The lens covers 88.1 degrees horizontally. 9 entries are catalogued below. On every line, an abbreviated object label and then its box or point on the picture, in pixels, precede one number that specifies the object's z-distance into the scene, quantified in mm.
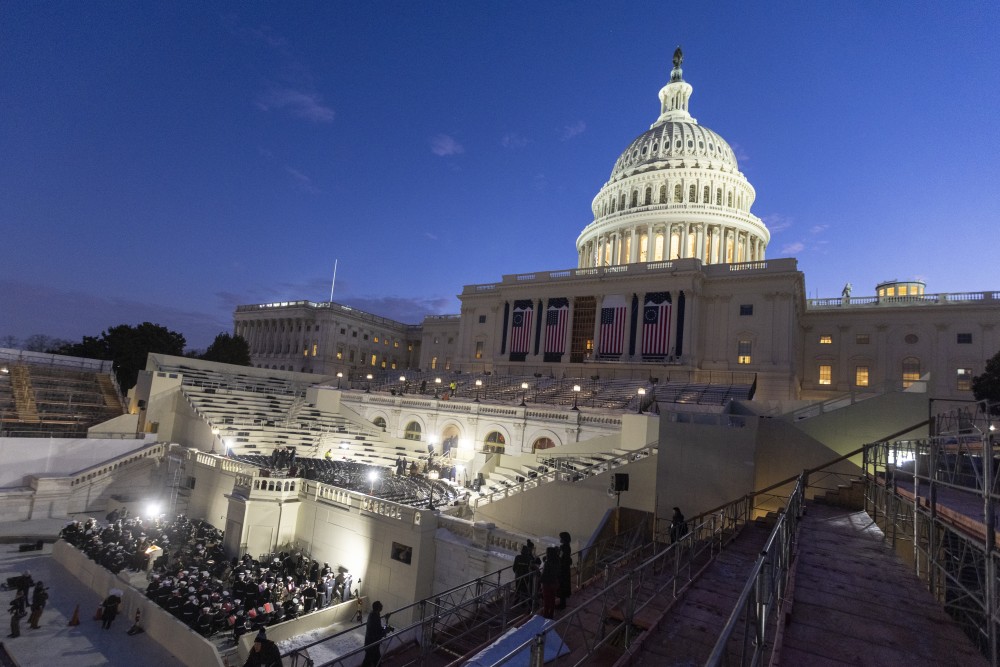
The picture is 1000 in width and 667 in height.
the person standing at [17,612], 15170
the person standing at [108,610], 16484
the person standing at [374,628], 11036
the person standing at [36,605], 15773
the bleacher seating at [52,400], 30750
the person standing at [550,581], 9703
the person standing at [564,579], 10242
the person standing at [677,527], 14016
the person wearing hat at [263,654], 10977
